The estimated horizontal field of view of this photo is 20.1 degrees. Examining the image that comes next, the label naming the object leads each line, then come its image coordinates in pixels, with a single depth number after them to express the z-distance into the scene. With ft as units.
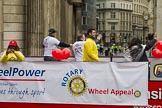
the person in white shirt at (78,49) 45.32
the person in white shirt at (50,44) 45.91
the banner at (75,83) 35.86
